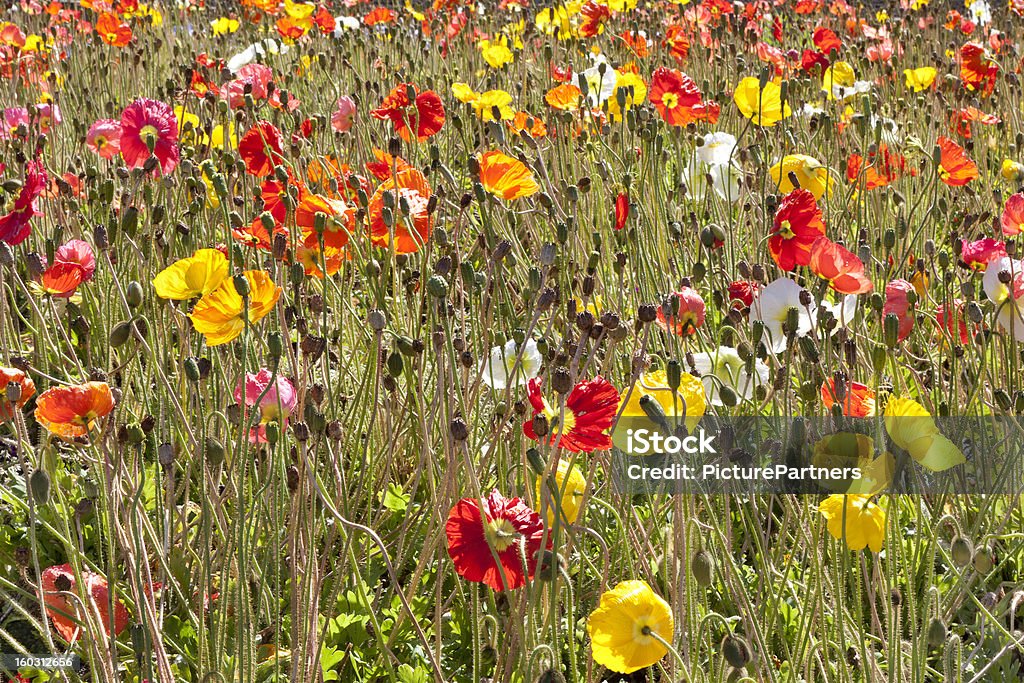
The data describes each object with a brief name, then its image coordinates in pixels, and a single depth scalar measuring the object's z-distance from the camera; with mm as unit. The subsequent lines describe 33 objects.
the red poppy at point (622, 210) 3131
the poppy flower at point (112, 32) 5601
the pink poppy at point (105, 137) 3505
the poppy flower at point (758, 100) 3772
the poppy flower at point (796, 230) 2855
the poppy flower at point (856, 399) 2710
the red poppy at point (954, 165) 3286
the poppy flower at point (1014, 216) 2938
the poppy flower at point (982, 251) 2896
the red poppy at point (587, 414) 2607
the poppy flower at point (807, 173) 3220
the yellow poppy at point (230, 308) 2682
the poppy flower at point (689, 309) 2804
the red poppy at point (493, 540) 2552
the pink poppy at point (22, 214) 2873
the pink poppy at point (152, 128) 3286
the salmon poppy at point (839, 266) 2758
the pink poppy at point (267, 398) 2719
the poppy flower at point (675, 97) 3779
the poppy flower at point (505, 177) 3087
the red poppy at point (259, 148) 3306
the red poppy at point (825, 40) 4753
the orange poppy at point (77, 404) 2593
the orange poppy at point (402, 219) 3007
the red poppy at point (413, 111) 3469
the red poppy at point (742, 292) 2966
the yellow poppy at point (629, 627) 2469
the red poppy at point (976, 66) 4521
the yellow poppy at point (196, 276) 2728
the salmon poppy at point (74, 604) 2644
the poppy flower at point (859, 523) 2499
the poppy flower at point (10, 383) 2635
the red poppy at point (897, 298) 2827
